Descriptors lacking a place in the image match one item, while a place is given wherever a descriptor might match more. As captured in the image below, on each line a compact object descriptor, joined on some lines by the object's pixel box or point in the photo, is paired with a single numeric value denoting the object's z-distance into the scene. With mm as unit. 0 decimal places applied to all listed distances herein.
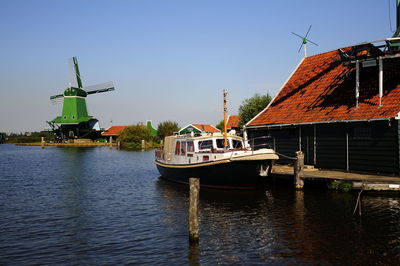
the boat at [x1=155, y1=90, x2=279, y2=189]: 21844
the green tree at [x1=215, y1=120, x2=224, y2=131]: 91662
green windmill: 96812
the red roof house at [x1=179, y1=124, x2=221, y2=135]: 80788
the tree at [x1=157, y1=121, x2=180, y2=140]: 93312
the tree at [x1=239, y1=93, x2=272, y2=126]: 44688
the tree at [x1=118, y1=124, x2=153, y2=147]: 88875
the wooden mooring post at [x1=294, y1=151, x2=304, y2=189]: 21778
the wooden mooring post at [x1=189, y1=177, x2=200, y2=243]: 12906
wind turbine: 33594
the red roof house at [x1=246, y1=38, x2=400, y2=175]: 21312
